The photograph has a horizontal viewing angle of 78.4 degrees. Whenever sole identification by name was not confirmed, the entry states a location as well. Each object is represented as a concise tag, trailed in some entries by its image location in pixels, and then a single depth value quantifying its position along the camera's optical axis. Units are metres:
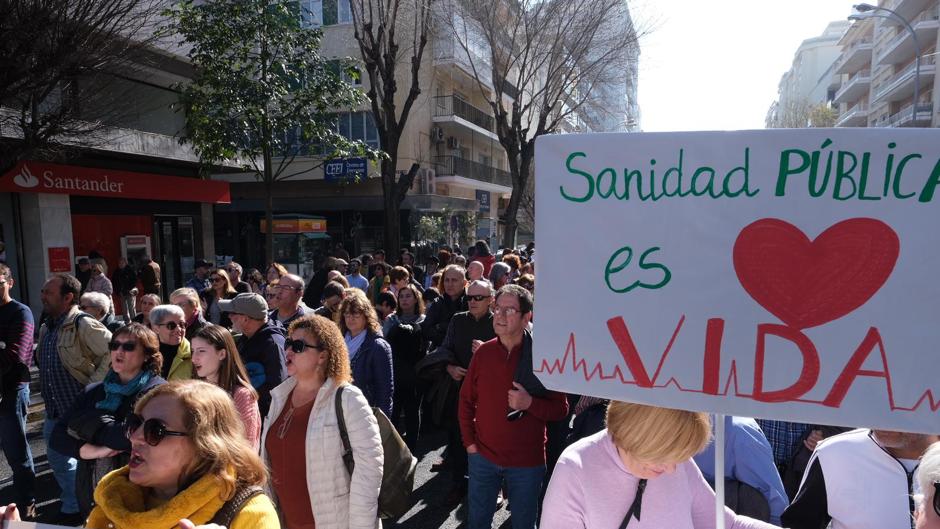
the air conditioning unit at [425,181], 25.02
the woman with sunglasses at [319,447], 2.52
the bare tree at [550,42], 16.08
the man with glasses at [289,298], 4.95
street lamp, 22.22
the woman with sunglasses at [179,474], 1.65
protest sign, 1.44
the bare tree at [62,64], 6.68
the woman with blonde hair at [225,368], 3.07
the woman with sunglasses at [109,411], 2.83
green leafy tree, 8.97
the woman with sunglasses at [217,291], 6.56
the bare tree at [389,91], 12.44
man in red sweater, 3.23
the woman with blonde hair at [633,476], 1.67
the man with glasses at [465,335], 4.37
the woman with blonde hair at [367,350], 3.97
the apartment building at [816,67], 67.00
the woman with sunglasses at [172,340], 3.74
